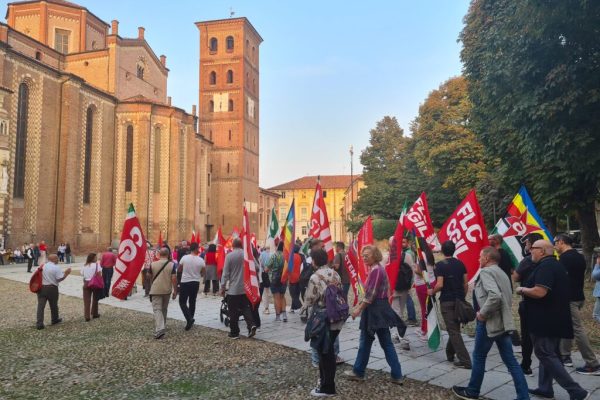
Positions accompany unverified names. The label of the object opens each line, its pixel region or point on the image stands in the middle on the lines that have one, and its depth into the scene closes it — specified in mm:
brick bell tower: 61062
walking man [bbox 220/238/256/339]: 8898
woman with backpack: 5582
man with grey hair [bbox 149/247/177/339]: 9016
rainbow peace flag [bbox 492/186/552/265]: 8195
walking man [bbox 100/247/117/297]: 14094
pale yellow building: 101519
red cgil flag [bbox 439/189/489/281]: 7406
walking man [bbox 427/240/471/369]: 6523
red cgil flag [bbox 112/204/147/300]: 9916
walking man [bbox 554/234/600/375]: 6223
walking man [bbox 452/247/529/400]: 5031
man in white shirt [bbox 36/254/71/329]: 10125
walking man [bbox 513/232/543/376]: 5684
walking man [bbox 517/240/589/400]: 5000
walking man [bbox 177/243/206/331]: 9727
